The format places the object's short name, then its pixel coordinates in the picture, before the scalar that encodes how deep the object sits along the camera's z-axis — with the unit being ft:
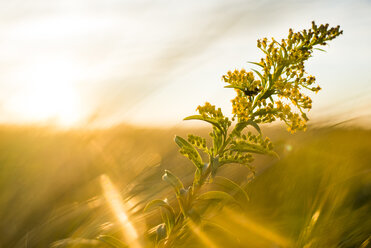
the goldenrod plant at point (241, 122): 2.11
